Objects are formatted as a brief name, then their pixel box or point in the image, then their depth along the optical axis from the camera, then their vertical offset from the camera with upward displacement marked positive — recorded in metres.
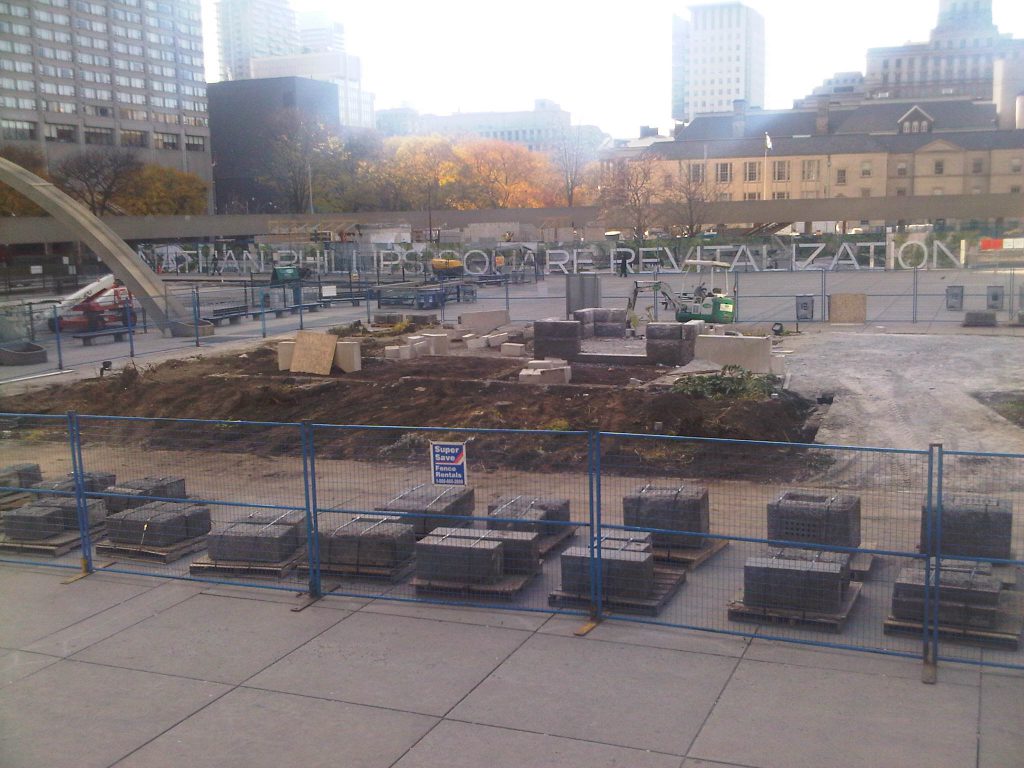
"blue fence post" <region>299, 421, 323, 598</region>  10.20 -2.88
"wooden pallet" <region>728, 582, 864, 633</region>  8.94 -3.37
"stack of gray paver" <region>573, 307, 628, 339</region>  29.06 -2.06
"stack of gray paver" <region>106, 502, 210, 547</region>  11.73 -3.12
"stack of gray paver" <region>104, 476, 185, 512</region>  12.79 -2.93
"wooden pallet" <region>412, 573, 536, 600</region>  9.98 -3.36
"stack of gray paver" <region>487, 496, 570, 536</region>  11.17 -2.93
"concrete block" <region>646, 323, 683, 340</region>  23.56 -1.88
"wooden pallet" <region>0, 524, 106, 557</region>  11.96 -3.38
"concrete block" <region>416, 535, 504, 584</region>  10.07 -3.10
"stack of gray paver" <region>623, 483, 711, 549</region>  10.94 -2.90
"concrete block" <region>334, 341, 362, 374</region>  23.67 -2.30
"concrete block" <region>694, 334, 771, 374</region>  22.50 -2.34
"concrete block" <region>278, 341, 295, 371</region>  24.16 -2.29
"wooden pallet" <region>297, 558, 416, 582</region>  10.62 -3.38
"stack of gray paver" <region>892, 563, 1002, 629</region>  8.59 -3.11
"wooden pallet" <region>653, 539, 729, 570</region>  10.61 -3.28
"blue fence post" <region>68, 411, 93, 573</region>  11.37 -2.76
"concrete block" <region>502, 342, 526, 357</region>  26.20 -2.51
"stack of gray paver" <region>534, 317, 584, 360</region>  24.90 -2.11
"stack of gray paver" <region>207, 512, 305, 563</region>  10.98 -3.13
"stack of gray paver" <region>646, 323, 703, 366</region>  23.53 -2.16
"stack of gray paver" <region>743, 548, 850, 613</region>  9.06 -3.10
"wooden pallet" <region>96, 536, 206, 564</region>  11.56 -3.38
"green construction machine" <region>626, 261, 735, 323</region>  31.97 -1.77
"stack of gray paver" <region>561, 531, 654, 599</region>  9.61 -3.11
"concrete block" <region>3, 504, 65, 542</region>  12.16 -3.14
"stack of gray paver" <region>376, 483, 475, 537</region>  11.47 -2.92
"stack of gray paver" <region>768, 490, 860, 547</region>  10.37 -2.87
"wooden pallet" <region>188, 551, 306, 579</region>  10.88 -3.38
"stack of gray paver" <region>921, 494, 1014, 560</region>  9.77 -2.82
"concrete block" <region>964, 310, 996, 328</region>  31.28 -2.40
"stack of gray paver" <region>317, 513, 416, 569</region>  10.71 -3.10
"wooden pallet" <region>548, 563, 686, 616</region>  9.48 -3.37
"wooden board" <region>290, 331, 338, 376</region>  23.50 -2.19
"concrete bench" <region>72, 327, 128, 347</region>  31.30 -2.25
